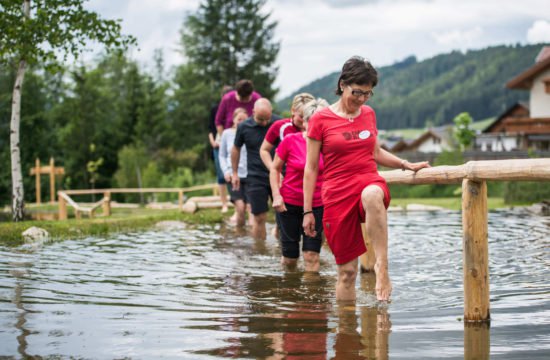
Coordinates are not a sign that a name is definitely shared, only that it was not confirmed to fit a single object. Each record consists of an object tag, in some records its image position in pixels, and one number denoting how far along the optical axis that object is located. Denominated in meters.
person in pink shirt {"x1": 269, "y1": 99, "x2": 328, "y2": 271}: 7.31
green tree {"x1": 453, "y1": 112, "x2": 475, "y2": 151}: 82.81
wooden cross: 29.73
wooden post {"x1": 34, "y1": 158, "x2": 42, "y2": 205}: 29.84
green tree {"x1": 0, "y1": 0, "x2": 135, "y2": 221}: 14.52
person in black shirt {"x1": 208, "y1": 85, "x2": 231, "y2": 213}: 13.76
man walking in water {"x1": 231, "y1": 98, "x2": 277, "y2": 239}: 9.66
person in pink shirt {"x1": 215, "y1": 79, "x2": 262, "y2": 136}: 12.20
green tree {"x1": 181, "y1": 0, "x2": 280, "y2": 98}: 54.28
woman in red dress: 5.23
